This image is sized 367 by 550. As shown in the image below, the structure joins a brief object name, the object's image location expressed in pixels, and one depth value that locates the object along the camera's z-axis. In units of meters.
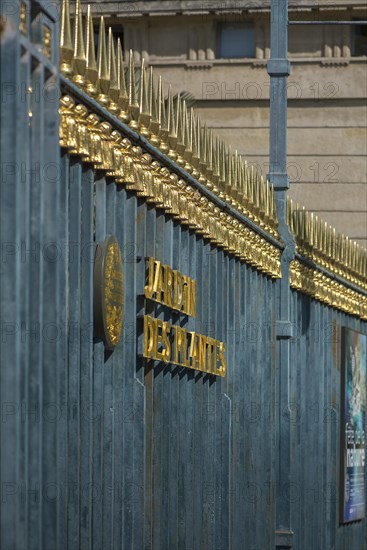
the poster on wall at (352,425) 26.44
